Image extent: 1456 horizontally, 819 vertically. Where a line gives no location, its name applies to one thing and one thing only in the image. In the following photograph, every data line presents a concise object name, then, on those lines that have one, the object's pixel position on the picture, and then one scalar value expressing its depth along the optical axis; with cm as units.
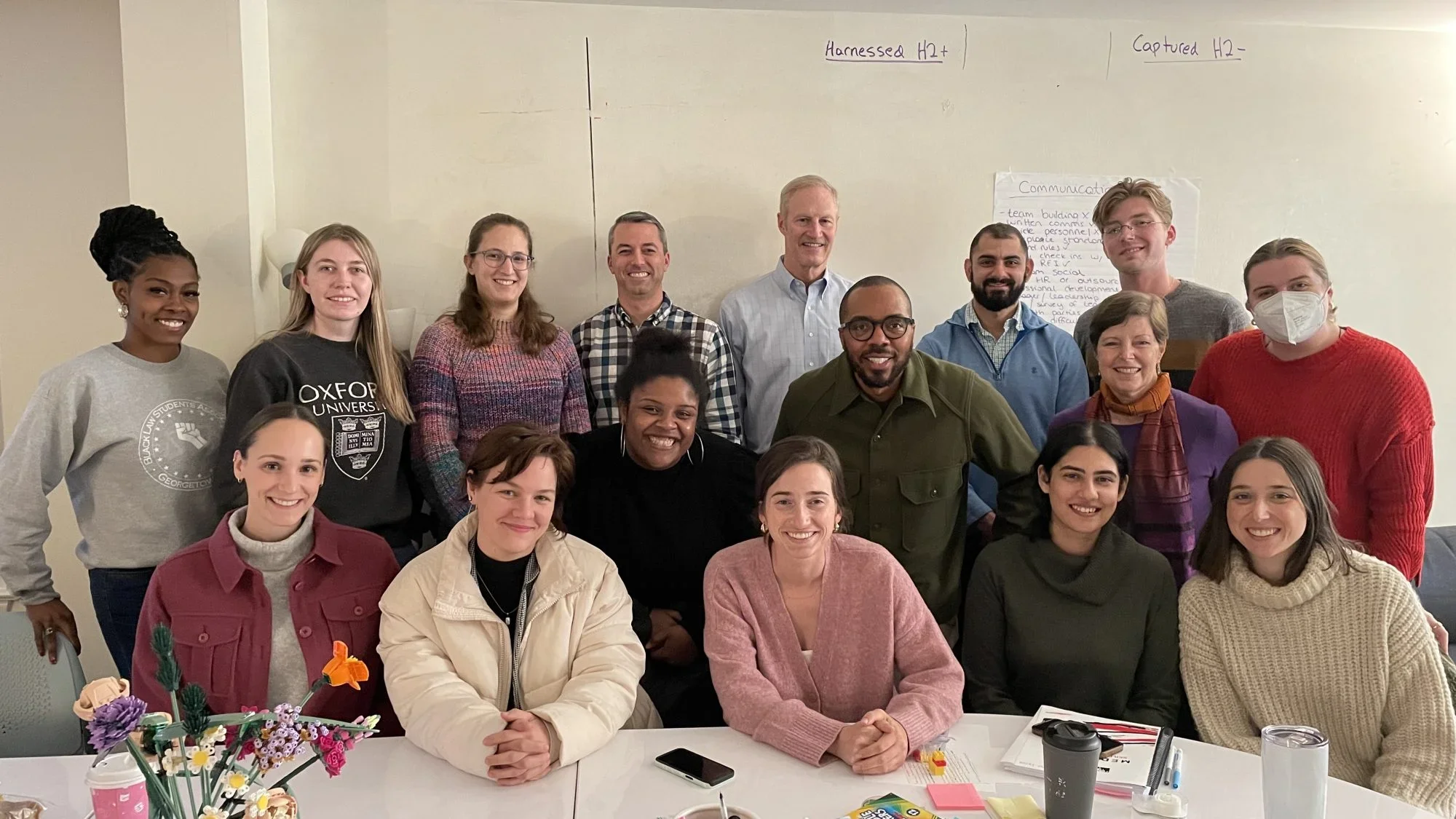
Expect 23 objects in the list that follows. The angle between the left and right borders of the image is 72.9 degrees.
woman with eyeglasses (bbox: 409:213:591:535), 280
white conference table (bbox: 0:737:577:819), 163
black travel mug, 152
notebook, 167
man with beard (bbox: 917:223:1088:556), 312
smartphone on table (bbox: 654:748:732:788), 172
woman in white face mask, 258
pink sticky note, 164
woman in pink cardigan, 207
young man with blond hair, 338
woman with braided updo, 253
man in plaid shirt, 322
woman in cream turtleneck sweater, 200
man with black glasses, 256
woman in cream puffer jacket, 189
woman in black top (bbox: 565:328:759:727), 250
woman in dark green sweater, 221
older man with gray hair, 345
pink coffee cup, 138
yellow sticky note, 159
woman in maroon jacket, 205
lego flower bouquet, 114
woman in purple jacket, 254
